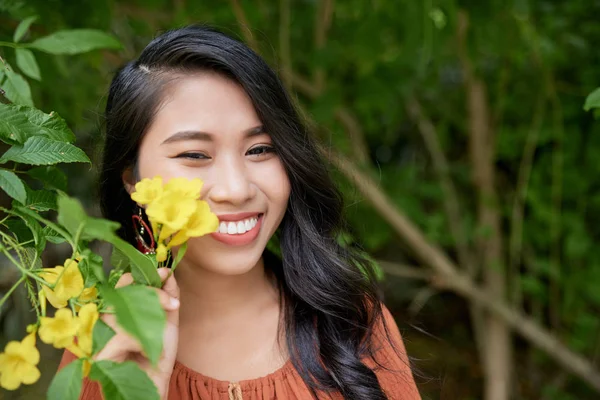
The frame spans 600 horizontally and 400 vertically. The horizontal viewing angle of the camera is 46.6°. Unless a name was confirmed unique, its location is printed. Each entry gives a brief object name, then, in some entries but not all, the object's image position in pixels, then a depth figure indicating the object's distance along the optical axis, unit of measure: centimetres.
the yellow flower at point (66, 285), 72
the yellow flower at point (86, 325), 68
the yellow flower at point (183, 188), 75
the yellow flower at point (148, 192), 74
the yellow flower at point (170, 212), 73
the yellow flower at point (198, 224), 76
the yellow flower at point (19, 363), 68
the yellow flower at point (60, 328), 68
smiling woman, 109
